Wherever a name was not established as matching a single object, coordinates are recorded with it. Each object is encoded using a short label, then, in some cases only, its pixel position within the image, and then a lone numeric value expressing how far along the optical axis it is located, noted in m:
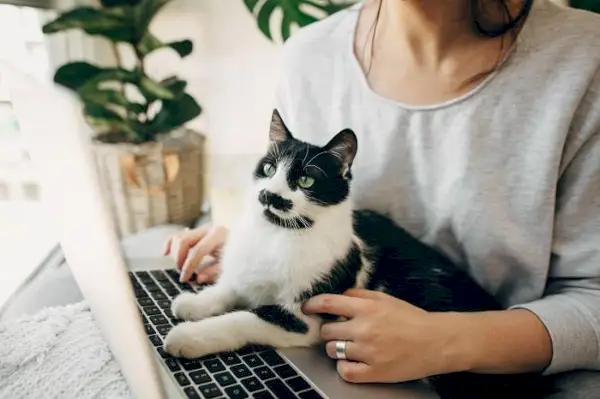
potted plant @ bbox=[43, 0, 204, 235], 0.70
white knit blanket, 0.40
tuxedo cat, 0.55
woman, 0.55
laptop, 0.33
